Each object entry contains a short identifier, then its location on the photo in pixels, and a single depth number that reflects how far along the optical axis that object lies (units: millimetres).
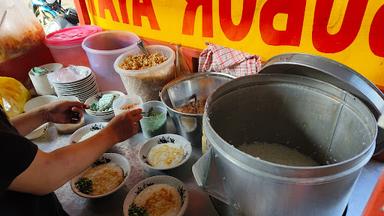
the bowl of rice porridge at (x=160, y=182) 985
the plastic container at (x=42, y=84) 1668
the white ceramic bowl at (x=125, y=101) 1391
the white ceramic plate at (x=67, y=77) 1569
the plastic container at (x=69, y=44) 1729
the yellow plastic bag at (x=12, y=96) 1485
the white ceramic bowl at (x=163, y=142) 1172
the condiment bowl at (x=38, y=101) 1588
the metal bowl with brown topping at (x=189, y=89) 1301
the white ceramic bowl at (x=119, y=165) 1048
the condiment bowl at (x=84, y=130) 1353
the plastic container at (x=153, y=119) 1310
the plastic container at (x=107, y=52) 1583
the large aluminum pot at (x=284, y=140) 613
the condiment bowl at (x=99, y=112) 1470
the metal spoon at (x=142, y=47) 1531
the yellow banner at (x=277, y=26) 1051
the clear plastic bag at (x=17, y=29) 1690
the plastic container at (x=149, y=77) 1390
